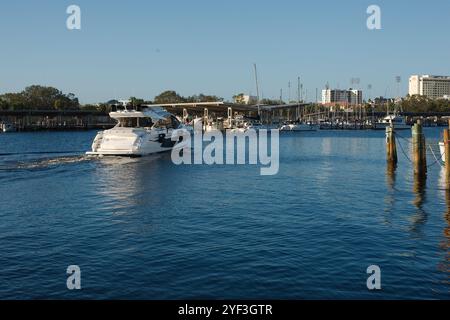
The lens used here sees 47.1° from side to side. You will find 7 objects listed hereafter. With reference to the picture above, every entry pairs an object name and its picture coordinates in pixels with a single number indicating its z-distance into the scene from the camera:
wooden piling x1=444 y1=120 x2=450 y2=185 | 29.80
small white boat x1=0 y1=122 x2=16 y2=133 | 158.50
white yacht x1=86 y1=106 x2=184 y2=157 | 47.19
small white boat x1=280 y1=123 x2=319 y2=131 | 155.25
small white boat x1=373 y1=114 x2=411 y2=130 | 165.73
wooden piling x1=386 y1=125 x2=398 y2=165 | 42.56
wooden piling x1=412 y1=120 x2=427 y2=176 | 32.84
